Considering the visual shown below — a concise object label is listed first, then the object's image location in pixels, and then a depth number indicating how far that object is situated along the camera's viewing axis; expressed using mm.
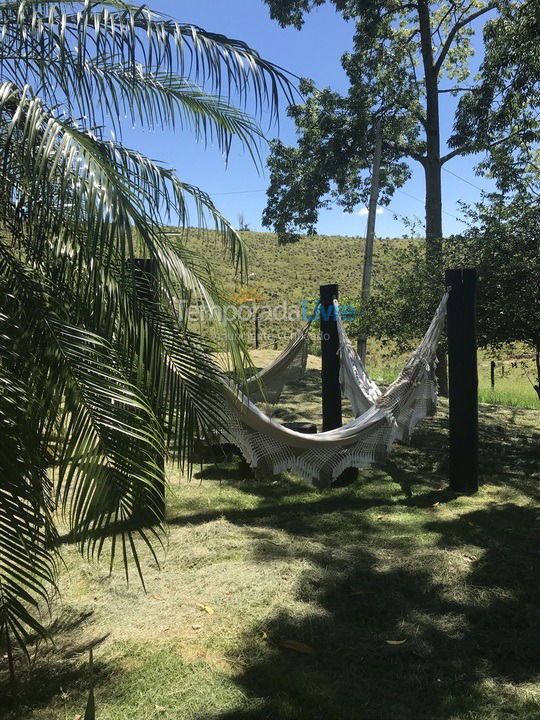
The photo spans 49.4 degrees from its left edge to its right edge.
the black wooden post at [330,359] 4234
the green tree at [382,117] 9094
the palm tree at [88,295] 1532
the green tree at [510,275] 4953
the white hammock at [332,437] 3410
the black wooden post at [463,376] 3791
